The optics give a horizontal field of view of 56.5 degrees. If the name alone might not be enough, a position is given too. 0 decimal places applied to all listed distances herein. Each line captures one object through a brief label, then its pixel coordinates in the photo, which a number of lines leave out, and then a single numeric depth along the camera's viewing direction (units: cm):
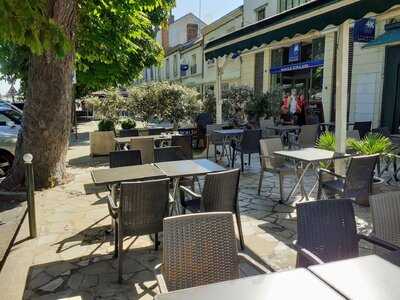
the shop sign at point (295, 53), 1618
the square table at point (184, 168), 443
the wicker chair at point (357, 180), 451
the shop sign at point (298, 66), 1509
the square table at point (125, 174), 416
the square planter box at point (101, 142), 1053
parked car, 835
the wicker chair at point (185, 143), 688
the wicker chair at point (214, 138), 924
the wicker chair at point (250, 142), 785
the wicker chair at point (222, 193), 380
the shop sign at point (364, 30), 1144
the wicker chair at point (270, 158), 616
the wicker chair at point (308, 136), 814
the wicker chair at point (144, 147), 704
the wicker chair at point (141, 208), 347
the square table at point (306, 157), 527
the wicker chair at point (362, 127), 931
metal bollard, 457
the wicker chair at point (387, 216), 276
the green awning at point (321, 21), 439
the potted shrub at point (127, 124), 1142
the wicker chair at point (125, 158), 541
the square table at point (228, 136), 857
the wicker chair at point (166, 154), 572
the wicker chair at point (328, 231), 264
